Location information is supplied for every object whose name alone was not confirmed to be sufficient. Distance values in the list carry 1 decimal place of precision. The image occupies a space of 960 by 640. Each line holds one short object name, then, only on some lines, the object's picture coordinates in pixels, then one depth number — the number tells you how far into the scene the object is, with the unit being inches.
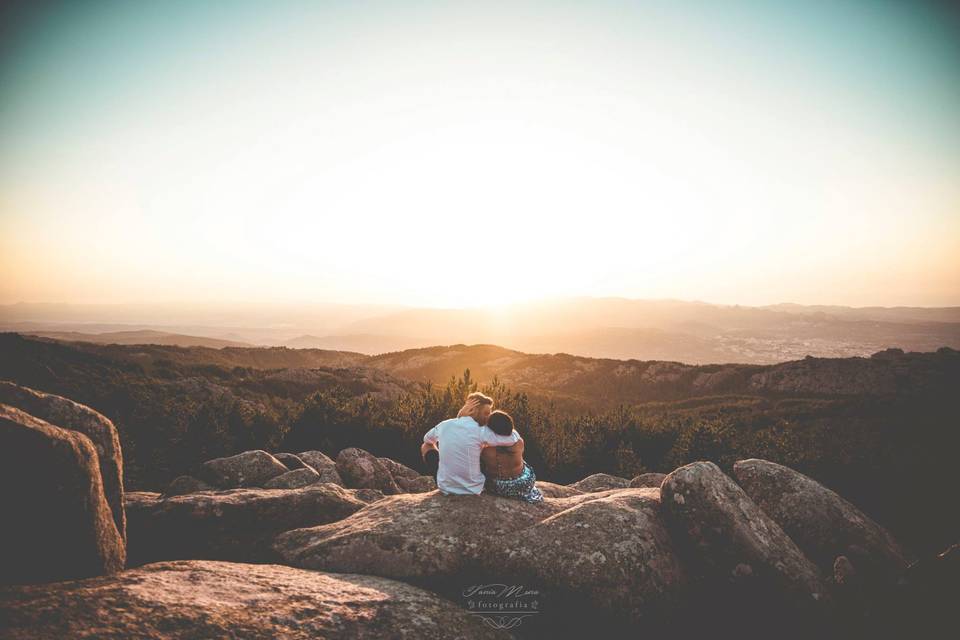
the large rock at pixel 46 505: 144.5
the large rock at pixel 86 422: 187.6
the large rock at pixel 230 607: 122.9
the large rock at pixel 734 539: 211.0
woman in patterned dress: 273.6
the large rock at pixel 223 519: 227.3
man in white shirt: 268.4
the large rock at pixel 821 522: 257.1
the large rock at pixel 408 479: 420.8
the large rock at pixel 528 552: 202.5
